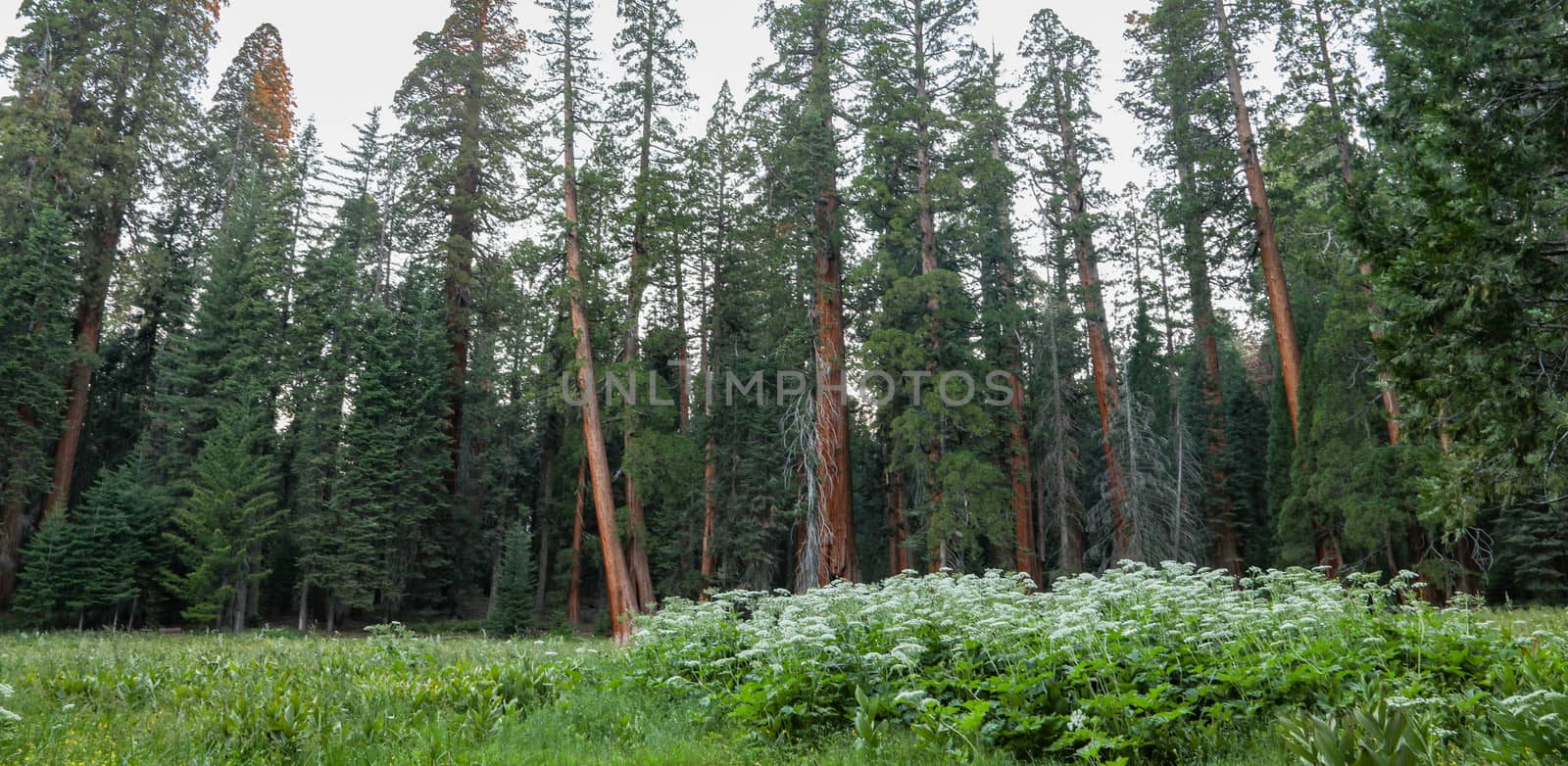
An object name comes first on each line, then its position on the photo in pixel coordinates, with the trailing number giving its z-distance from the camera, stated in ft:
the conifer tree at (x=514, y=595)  72.08
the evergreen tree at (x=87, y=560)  61.46
